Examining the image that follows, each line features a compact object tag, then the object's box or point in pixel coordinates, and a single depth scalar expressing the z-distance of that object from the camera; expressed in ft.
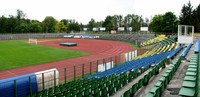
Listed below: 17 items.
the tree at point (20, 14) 279.41
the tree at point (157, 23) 171.77
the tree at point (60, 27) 258.21
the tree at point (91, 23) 301.10
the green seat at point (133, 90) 20.42
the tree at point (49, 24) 245.47
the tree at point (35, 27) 217.06
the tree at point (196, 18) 119.14
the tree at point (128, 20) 268.81
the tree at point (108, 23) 248.92
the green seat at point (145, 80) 25.09
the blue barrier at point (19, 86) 28.66
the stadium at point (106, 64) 22.76
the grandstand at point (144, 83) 18.93
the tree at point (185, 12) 139.02
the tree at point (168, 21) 159.68
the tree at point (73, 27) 276.69
